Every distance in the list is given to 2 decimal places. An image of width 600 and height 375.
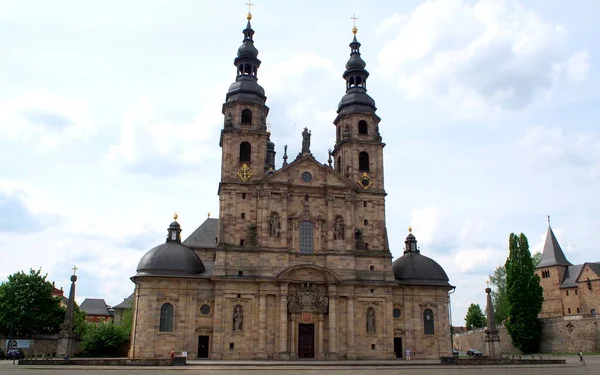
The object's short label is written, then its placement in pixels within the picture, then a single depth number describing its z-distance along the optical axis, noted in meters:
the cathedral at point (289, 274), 43.94
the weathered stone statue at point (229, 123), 48.98
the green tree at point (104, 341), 49.31
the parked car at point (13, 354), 45.47
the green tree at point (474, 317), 101.75
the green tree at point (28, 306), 50.28
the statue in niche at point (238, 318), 44.00
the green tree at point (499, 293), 76.94
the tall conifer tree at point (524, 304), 57.28
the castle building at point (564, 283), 72.56
